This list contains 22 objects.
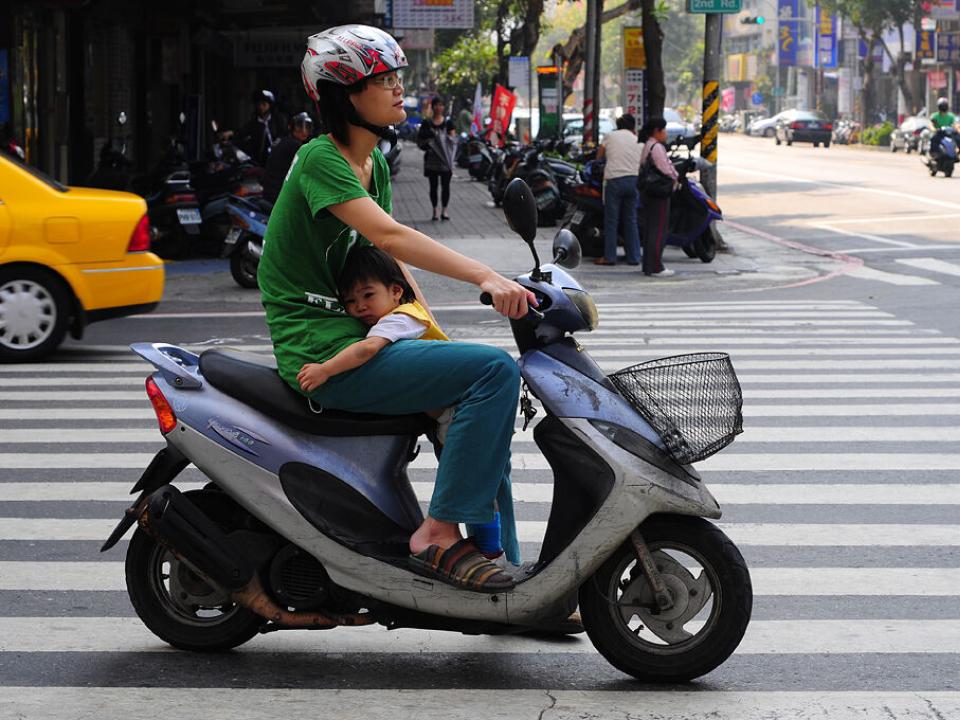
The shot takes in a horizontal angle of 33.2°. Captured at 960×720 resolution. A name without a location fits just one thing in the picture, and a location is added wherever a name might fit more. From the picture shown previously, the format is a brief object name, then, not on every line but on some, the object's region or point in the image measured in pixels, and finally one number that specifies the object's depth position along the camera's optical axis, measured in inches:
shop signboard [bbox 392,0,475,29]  1443.2
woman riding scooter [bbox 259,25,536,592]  174.9
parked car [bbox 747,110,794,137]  3393.2
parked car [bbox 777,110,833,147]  2694.4
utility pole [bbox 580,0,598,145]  1322.6
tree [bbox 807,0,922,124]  2738.7
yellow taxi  430.3
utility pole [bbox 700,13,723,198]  809.5
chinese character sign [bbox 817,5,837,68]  3779.5
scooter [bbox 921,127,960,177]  1434.5
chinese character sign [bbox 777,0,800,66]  4175.7
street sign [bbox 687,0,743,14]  791.1
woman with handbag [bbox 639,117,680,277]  692.1
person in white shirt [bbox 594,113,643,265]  724.0
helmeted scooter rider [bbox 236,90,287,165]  840.9
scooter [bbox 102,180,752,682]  176.6
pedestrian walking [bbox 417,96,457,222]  954.7
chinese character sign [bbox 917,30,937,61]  2860.0
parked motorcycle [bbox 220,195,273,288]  617.9
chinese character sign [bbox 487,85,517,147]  1405.0
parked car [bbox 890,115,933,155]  2237.9
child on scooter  180.7
